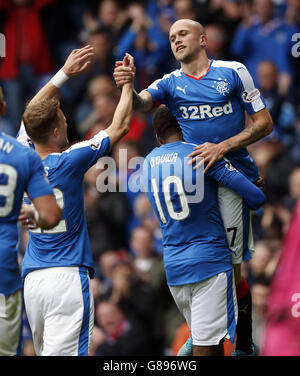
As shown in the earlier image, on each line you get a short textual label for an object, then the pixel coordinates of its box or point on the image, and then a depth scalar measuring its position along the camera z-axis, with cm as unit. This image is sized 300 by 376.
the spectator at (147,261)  1805
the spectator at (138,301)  1761
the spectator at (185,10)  2086
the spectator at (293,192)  1745
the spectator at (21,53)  2530
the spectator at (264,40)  2052
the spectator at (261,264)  1603
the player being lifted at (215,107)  1043
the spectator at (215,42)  2061
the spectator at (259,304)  1468
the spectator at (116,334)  1702
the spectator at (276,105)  1925
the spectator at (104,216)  2042
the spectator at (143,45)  2242
